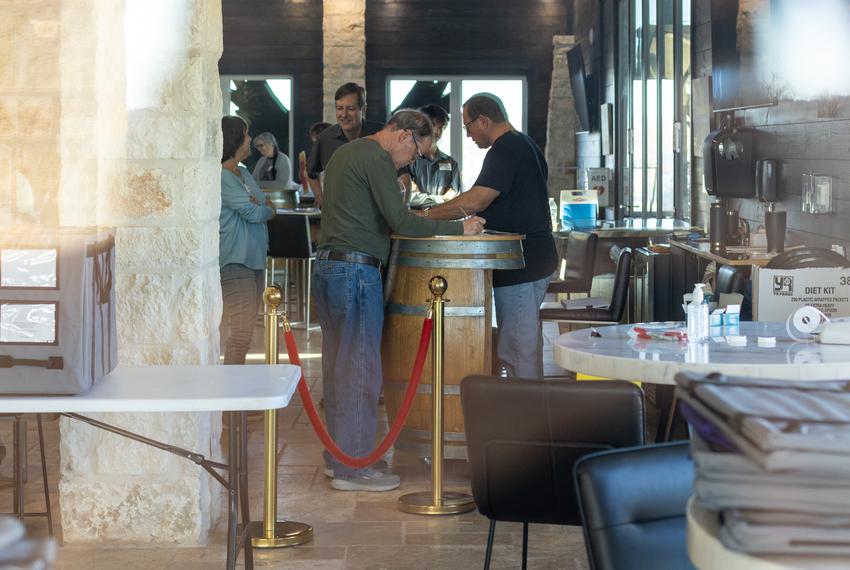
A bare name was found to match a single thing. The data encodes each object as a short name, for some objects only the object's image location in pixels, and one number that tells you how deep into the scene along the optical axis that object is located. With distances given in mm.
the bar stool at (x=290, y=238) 9070
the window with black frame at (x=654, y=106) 9281
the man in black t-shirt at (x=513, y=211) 5473
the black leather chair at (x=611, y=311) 6395
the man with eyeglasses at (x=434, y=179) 8664
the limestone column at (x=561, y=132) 14852
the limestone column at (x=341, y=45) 14492
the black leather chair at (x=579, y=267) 7035
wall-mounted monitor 13791
